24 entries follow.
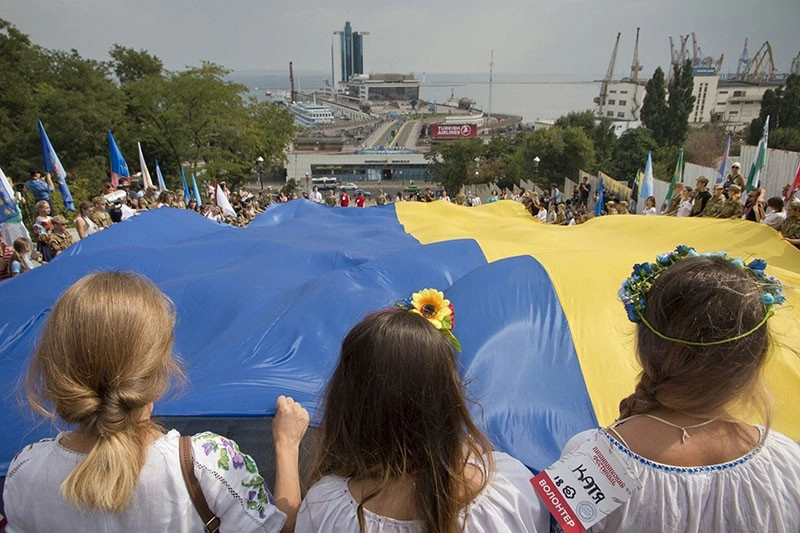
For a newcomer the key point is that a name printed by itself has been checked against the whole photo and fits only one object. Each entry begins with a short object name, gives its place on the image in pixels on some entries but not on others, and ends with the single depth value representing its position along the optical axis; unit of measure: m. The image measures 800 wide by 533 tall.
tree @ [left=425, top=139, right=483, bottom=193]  40.78
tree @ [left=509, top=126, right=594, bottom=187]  33.66
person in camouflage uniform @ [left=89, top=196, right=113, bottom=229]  6.49
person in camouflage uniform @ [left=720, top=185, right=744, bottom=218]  5.25
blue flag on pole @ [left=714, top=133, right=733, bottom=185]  9.13
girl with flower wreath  0.99
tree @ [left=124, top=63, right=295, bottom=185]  21.34
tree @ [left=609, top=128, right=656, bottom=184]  30.90
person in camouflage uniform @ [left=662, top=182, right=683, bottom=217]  6.55
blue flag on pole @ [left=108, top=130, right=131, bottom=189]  9.89
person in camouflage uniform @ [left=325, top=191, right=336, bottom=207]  10.55
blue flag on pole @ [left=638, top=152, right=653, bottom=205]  9.49
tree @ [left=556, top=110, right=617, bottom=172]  40.97
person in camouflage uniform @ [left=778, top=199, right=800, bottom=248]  4.04
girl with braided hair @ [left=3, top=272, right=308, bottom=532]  0.93
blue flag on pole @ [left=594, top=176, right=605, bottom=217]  9.38
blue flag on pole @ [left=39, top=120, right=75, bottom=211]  7.80
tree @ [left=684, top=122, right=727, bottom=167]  39.97
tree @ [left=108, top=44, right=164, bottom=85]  27.42
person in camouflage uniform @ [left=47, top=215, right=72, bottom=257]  5.10
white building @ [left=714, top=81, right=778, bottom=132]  71.19
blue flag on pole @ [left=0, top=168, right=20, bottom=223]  5.87
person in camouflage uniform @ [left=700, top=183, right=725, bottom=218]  5.38
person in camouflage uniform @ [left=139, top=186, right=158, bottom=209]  8.62
